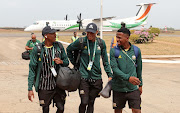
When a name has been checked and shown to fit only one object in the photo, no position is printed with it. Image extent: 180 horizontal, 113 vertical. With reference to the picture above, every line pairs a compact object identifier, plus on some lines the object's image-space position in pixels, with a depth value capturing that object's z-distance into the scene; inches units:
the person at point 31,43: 351.7
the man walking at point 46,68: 167.5
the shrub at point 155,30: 1640.5
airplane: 1924.2
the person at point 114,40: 269.8
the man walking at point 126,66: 162.2
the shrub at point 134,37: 1180.0
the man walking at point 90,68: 185.2
